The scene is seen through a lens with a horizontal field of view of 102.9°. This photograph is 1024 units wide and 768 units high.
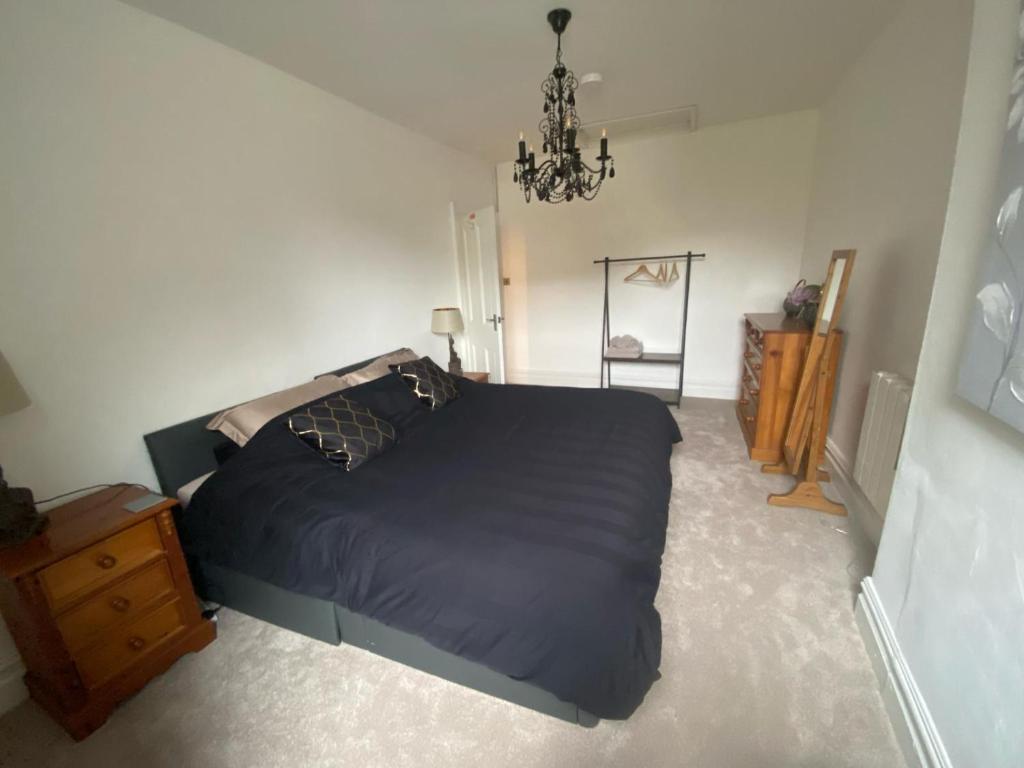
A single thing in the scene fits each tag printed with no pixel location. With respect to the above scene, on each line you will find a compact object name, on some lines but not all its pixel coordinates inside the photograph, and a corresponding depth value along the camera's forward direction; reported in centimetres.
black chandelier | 191
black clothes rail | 399
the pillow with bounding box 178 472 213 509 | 184
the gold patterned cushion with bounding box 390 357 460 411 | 264
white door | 383
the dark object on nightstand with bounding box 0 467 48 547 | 122
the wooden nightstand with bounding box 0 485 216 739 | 125
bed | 119
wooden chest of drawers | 266
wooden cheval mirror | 225
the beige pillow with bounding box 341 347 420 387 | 263
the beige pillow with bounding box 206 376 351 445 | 198
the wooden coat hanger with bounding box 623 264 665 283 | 423
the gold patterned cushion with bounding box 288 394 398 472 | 190
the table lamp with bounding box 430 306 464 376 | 350
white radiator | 178
